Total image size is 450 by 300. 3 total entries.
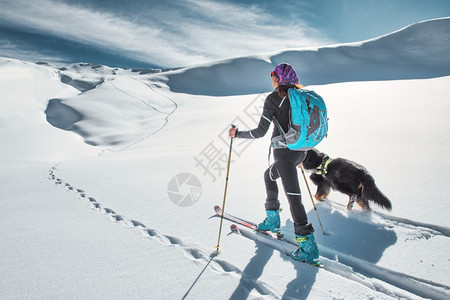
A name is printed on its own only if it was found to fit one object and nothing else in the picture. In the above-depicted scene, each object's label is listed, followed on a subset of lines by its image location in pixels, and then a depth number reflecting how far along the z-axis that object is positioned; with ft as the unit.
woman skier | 8.75
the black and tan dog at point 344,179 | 11.62
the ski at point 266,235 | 9.55
